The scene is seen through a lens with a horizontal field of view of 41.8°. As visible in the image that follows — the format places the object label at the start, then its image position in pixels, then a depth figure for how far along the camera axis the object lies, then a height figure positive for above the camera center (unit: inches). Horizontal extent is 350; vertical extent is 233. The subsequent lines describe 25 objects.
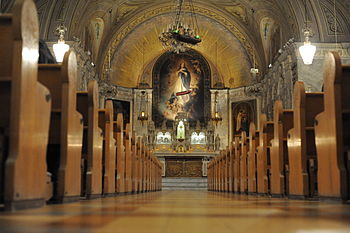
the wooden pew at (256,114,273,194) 302.1 +10.5
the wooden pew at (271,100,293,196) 258.7 +9.7
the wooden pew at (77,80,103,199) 208.8 +14.7
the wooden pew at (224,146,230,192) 488.5 +1.2
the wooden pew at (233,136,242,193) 419.2 +4.3
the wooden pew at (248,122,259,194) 339.0 +8.3
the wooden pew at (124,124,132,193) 346.5 +8.7
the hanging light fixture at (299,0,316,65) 454.3 +117.2
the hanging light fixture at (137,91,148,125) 916.6 +135.9
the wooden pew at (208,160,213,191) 713.0 -12.2
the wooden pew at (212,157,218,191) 638.2 -6.8
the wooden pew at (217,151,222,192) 568.1 -3.6
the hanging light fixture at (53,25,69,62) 398.6 +105.7
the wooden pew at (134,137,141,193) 406.6 +1.9
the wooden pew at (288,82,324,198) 218.1 +13.6
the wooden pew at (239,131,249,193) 381.1 +5.1
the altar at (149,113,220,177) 870.4 +44.7
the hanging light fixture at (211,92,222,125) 871.1 +103.1
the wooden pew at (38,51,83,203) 159.2 +16.6
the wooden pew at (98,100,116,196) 256.7 +12.2
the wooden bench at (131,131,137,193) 388.2 +6.2
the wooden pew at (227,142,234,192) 458.2 +2.2
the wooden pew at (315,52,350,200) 167.6 +14.5
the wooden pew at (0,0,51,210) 108.0 +15.2
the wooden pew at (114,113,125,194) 300.5 +10.6
